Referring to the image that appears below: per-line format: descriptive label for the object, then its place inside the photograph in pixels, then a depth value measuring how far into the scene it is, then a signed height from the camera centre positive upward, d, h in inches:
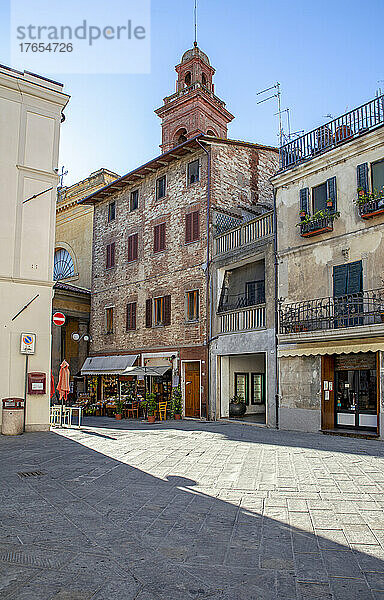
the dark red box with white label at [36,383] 557.9 -23.2
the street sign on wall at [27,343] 559.4 +20.8
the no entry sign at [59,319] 617.6 +53.1
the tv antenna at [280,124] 706.4 +355.8
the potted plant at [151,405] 765.3 -66.9
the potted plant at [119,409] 840.6 -79.0
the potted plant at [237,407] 749.9 -65.9
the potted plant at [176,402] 811.4 -63.6
